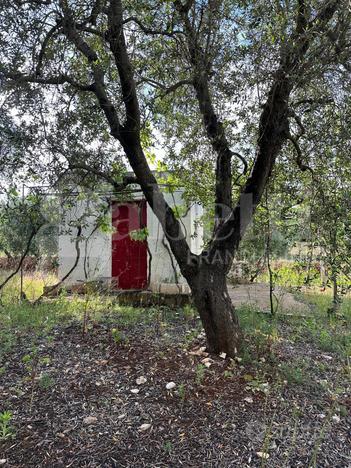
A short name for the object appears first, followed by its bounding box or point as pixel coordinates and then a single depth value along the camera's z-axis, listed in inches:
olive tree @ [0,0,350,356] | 109.8
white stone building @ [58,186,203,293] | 333.7
